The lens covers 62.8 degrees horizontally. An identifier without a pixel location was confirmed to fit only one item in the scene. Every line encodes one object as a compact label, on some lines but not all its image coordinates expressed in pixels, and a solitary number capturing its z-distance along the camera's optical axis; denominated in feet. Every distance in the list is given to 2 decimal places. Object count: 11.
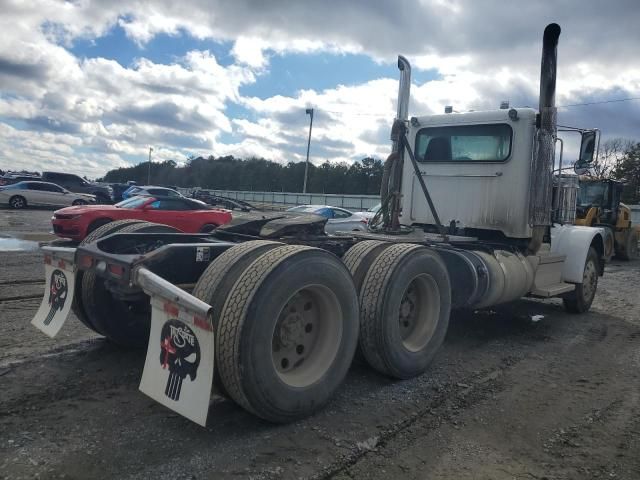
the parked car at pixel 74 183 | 113.80
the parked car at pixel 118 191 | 104.83
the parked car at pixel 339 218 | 49.47
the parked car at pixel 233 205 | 53.24
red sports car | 40.45
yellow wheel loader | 53.72
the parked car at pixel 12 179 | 124.36
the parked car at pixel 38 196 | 86.79
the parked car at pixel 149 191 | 84.07
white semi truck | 9.96
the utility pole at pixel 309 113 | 153.17
